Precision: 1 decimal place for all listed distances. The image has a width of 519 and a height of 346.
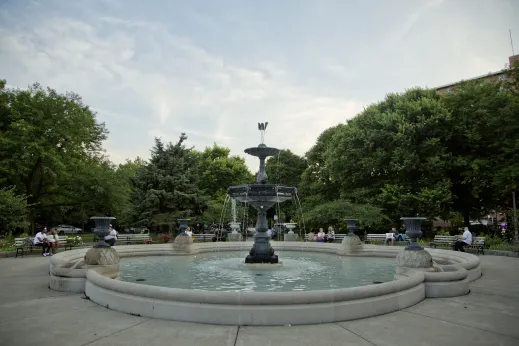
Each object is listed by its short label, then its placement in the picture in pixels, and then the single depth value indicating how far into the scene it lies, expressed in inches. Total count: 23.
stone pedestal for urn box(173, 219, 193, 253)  735.1
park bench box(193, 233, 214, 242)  1085.8
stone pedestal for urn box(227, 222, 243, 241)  1138.7
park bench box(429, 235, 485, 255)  763.4
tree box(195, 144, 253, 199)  2346.2
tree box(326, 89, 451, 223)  1178.0
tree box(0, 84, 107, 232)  1147.9
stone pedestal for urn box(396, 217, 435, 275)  381.1
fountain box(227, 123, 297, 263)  539.5
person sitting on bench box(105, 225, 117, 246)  624.6
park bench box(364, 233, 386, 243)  1004.6
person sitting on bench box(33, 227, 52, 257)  725.9
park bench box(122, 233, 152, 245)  933.2
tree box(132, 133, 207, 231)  1231.8
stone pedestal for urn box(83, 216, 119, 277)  389.7
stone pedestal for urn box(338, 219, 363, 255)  722.8
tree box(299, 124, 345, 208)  1576.0
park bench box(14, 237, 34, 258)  712.5
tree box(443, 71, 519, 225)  1083.3
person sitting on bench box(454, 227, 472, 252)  685.3
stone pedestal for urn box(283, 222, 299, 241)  1127.6
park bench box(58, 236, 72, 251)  818.8
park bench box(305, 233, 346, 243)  1066.9
